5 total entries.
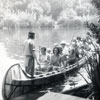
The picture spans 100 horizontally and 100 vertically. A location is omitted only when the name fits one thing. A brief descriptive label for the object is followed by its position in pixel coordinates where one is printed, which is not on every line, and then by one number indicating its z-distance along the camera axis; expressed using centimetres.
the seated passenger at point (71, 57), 805
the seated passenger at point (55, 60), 680
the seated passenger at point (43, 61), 670
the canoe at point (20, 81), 542
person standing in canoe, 588
